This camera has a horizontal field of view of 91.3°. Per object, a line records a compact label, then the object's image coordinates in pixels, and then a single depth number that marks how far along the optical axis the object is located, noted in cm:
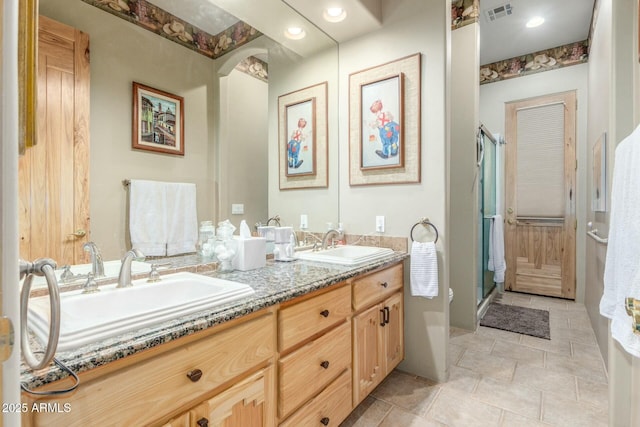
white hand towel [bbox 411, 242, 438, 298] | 204
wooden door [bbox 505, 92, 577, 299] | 378
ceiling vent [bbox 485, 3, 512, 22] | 304
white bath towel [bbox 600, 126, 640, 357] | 117
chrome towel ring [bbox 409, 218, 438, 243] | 210
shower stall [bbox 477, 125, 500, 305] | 314
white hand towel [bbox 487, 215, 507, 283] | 357
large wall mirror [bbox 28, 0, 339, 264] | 127
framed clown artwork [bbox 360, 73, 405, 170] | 220
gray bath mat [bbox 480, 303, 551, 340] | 291
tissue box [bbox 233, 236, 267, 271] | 159
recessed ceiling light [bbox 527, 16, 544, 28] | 323
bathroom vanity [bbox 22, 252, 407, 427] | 72
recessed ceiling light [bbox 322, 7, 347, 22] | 210
